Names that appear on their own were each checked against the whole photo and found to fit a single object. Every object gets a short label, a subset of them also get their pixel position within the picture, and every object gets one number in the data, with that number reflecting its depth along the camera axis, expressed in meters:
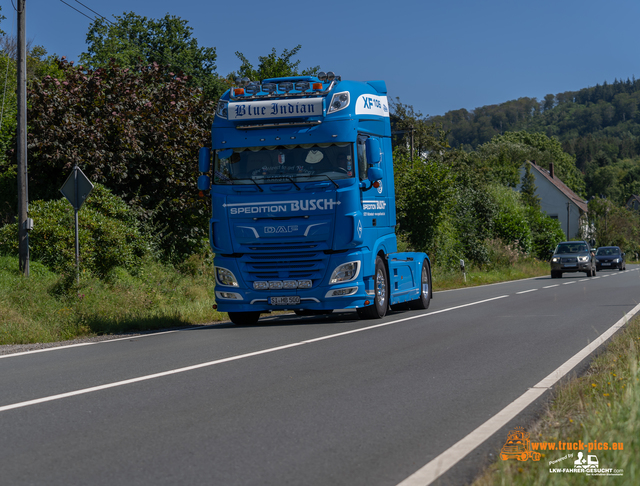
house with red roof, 94.50
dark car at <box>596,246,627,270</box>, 48.21
